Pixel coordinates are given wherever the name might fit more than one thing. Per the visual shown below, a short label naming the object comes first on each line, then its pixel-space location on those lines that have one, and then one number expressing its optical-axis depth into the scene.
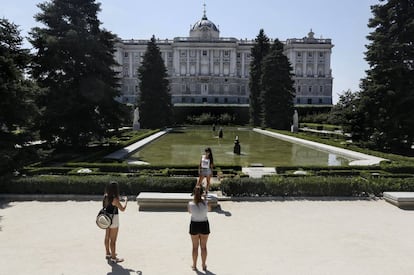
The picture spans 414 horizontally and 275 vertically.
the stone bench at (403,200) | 9.99
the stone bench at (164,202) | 9.66
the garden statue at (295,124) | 41.69
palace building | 96.25
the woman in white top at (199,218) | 5.86
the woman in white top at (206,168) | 10.62
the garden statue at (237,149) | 21.47
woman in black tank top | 6.29
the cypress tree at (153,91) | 45.88
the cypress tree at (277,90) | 45.09
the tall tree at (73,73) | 19.53
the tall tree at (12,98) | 11.99
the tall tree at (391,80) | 22.22
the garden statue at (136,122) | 40.66
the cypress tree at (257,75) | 52.56
